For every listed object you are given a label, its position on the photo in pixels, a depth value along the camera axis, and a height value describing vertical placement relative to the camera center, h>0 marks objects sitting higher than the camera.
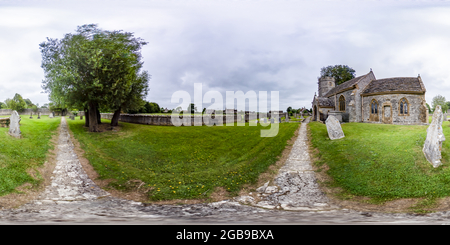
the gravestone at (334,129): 17.41 -1.02
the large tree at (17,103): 38.59 +3.38
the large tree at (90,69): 17.62 +4.46
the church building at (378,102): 26.92 +2.23
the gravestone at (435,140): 8.99 -1.13
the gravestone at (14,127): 14.99 -0.49
